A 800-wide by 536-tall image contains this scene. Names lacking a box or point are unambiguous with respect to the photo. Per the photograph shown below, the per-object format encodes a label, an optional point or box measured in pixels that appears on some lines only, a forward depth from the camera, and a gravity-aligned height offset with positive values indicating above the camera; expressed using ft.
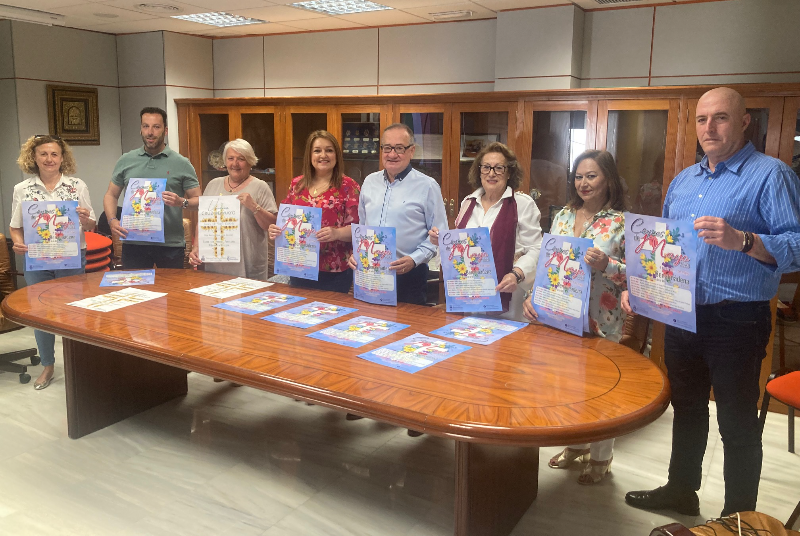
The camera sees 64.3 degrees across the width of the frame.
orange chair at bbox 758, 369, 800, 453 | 8.96 -3.12
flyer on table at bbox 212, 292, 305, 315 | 9.70 -2.19
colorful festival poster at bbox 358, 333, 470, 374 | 7.31 -2.24
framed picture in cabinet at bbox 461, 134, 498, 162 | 15.31 +0.52
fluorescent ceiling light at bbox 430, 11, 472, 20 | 15.72 +3.73
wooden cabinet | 12.98 +0.89
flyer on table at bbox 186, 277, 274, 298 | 10.73 -2.17
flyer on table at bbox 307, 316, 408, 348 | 8.16 -2.22
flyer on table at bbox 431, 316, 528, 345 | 8.38 -2.22
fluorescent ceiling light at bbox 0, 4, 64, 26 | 15.72 +3.69
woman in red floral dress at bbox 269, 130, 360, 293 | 11.16 -0.57
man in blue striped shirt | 7.06 -0.98
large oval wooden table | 5.94 -2.27
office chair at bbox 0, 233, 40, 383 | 13.44 -3.33
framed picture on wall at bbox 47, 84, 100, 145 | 18.98 +1.39
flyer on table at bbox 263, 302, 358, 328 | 9.02 -2.20
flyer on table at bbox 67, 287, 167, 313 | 9.84 -2.22
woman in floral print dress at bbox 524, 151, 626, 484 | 8.84 -0.87
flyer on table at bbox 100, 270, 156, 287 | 11.46 -2.16
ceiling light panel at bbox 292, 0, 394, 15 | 15.07 +3.77
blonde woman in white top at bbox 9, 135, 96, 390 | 12.89 -0.52
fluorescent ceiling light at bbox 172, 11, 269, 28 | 17.02 +3.87
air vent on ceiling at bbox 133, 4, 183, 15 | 15.61 +3.75
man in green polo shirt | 12.80 -0.38
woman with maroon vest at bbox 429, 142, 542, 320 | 9.78 -0.78
